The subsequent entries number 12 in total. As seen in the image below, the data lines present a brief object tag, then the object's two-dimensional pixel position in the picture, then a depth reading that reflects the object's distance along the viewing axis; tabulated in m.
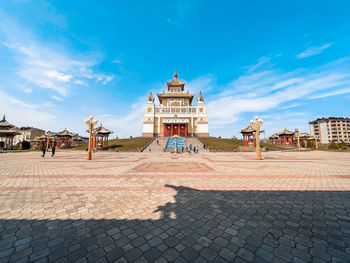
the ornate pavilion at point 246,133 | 32.14
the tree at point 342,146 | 36.25
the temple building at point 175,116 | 47.84
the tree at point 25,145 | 37.69
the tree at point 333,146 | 37.91
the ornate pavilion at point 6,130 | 35.12
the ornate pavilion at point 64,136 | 36.69
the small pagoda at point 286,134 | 38.17
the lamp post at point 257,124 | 16.54
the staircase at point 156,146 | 28.42
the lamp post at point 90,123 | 15.94
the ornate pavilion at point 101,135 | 32.35
